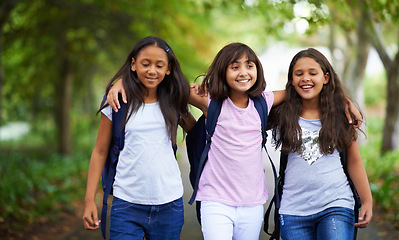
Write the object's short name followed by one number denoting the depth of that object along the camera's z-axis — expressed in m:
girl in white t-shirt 2.90
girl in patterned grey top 2.97
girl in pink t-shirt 3.03
